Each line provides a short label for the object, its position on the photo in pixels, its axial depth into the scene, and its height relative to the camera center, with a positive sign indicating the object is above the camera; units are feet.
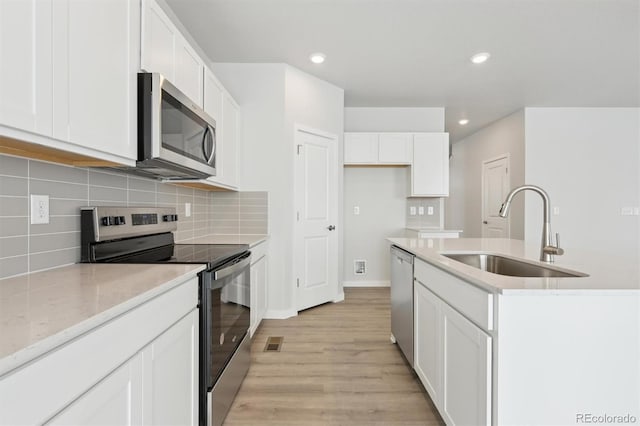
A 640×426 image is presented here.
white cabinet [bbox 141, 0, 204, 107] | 5.11 +2.91
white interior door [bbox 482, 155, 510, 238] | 17.78 +1.10
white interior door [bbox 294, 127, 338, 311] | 11.56 -0.22
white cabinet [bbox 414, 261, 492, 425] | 3.82 -2.12
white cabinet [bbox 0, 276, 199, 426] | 2.05 -1.33
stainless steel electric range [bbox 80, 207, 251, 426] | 4.95 -1.04
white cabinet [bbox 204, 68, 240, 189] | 8.30 +2.52
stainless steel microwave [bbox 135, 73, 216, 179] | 4.91 +1.37
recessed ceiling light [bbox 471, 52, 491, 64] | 10.56 +5.12
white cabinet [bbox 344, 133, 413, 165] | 14.75 +2.92
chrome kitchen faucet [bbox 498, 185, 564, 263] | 5.23 -0.22
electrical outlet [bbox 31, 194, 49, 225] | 4.20 +0.03
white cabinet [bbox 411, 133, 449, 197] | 14.83 +2.16
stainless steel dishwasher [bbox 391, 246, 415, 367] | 7.06 -2.08
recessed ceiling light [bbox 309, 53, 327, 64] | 10.58 +5.08
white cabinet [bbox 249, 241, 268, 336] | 8.63 -2.09
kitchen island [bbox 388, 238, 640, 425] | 3.48 -1.48
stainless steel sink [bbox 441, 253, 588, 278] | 4.79 -0.95
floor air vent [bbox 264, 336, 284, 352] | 8.55 -3.59
